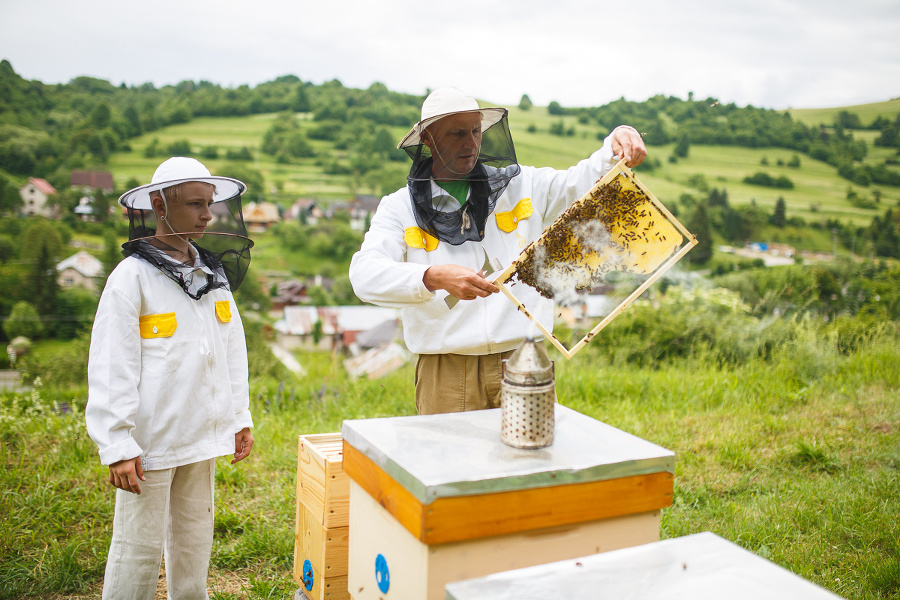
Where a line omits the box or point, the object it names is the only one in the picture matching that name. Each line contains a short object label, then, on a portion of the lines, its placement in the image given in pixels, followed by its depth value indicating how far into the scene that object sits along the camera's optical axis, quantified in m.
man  2.72
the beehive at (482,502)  1.54
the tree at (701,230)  31.10
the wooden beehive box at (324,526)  2.66
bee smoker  1.84
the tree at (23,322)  38.81
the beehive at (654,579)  1.25
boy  2.46
